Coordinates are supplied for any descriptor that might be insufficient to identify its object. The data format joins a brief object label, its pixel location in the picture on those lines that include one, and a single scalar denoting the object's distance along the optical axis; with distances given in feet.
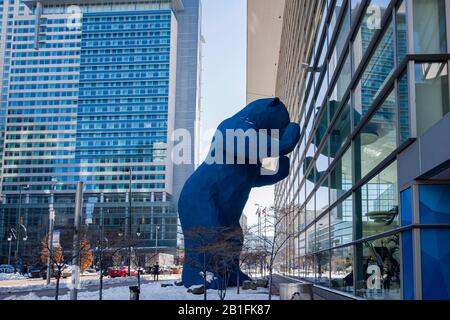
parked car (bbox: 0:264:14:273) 175.58
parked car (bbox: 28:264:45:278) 145.38
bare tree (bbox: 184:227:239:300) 71.00
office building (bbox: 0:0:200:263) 388.78
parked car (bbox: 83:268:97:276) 205.54
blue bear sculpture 74.95
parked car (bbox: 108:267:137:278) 148.66
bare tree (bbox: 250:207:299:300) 144.51
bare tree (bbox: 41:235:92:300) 75.10
